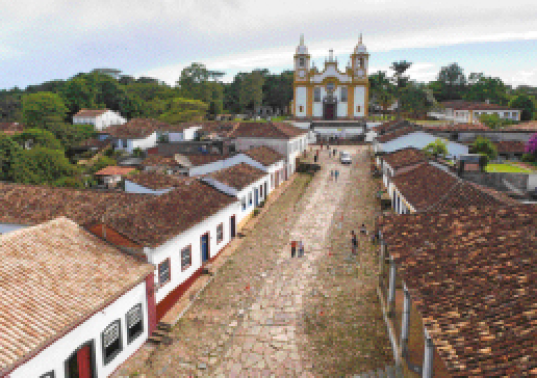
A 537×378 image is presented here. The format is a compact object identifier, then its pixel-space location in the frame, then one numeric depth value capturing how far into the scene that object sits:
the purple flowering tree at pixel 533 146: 29.18
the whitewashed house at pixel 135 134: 49.03
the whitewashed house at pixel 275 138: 36.88
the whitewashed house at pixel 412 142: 32.00
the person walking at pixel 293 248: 18.98
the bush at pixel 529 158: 30.12
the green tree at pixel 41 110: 57.91
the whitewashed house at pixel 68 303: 8.80
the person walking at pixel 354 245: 19.04
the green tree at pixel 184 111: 60.63
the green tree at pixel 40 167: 33.59
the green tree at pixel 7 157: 32.91
